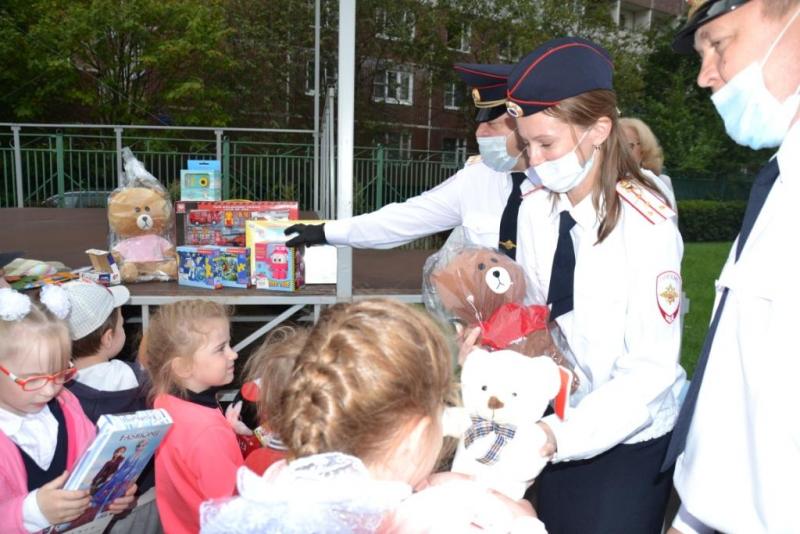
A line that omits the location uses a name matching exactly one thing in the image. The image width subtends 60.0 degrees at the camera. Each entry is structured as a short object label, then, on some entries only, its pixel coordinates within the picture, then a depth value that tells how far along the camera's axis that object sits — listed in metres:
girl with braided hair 1.10
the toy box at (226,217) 3.69
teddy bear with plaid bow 1.55
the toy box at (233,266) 3.54
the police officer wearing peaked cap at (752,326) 1.24
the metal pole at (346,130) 3.33
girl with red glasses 1.88
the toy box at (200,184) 3.87
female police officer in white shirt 1.66
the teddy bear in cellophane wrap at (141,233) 3.74
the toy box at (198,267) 3.57
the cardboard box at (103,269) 3.49
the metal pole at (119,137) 10.38
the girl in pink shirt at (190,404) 2.02
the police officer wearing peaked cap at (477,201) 2.42
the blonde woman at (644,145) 3.49
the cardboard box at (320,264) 3.66
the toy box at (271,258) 3.46
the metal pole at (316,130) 8.09
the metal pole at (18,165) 10.72
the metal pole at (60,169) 13.08
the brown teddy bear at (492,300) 1.78
